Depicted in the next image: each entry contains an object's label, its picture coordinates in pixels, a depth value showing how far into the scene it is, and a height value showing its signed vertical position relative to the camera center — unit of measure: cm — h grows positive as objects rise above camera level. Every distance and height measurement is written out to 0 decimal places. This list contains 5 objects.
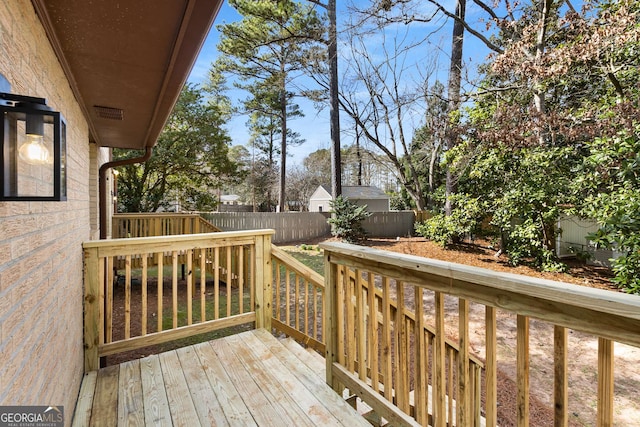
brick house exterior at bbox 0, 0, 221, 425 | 102 -15
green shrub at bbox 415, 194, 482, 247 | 855 -27
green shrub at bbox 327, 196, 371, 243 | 1113 -22
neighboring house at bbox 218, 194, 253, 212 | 2499 +45
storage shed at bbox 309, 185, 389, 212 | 2025 +120
